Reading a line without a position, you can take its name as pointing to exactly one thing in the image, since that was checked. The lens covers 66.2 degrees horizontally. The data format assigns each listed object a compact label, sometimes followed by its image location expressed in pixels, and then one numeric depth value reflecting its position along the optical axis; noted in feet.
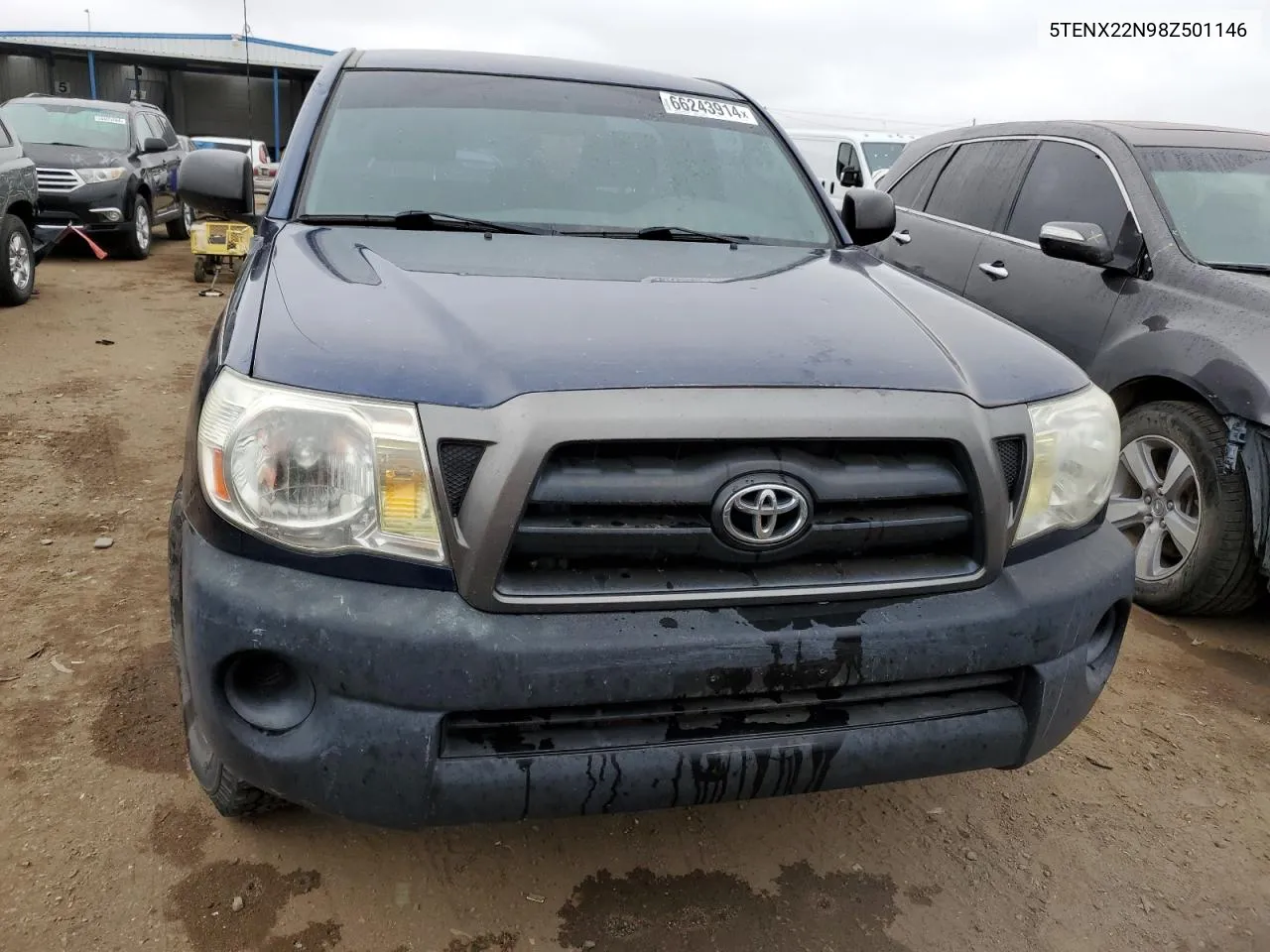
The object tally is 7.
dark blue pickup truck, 5.02
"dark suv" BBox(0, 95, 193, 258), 33.37
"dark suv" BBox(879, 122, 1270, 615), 10.71
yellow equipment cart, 30.07
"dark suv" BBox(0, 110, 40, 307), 24.64
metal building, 117.08
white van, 41.84
